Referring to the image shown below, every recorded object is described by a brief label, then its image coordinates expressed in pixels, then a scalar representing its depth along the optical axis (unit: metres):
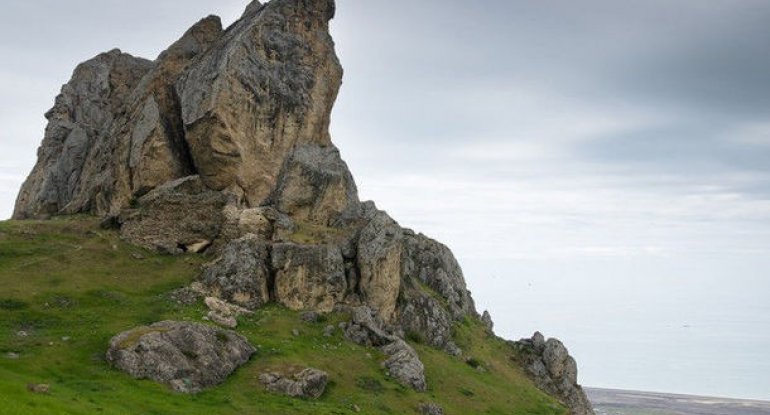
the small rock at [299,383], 53.72
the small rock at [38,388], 39.19
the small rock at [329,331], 66.44
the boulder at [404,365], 62.94
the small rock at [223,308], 64.62
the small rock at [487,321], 102.14
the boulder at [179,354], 49.91
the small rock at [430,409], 58.53
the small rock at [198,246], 77.88
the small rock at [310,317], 68.31
